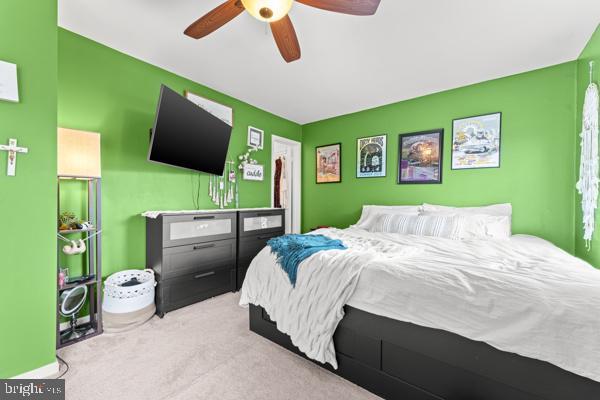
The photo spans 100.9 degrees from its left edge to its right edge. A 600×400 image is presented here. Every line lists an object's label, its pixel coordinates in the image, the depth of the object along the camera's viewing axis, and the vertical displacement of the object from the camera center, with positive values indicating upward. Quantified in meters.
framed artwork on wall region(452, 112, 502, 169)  2.81 +0.67
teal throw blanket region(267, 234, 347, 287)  1.63 -0.36
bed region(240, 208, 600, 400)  0.92 -0.56
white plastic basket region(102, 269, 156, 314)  2.03 -0.84
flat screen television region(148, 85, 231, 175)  2.09 +0.58
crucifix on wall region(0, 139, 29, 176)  1.35 +0.22
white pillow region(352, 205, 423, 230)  3.07 -0.18
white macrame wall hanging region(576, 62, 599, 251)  1.98 +0.31
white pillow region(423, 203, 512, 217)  2.67 -0.14
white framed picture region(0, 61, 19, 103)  1.32 +0.61
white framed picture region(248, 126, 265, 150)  3.56 +0.88
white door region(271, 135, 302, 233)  4.46 +0.21
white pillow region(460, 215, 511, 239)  2.39 -0.28
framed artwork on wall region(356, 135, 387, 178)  3.61 +0.62
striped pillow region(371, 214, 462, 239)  2.49 -0.29
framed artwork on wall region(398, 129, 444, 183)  3.16 +0.55
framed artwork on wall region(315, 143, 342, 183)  4.08 +0.58
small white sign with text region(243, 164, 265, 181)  3.48 +0.35
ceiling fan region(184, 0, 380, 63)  1.37 +1.09
